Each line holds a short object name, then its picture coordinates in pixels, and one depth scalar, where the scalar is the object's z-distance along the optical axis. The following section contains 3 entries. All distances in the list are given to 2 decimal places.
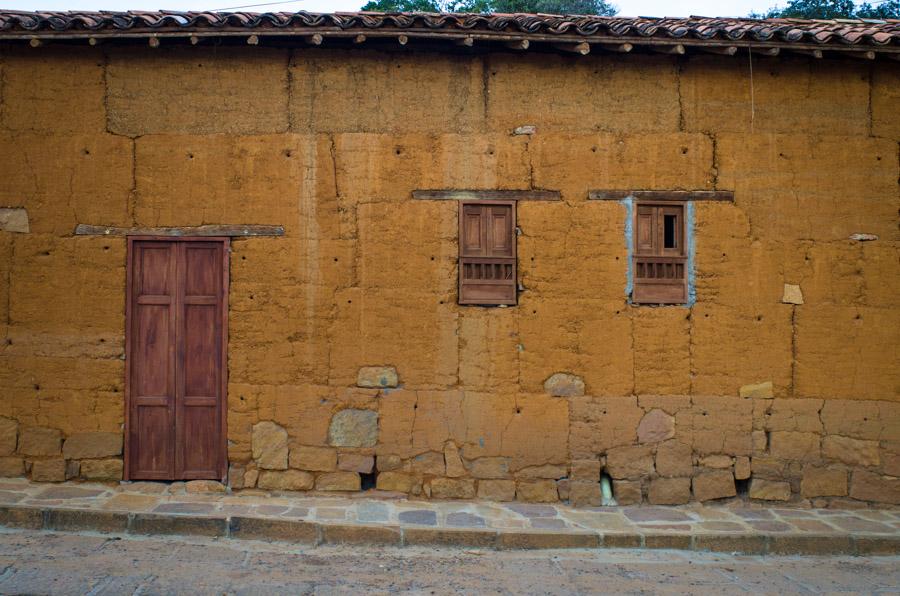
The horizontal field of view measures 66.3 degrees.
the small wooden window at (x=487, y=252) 6.83
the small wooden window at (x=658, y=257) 6.86
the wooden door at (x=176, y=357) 6.83
